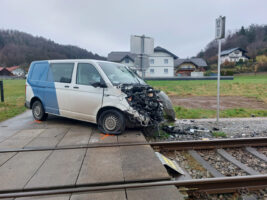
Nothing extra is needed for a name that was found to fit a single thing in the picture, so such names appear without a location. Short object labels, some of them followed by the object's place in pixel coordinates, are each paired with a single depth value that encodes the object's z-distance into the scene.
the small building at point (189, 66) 67.56
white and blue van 4.73
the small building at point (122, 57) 51.84
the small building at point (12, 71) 96.64
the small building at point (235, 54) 79.75
